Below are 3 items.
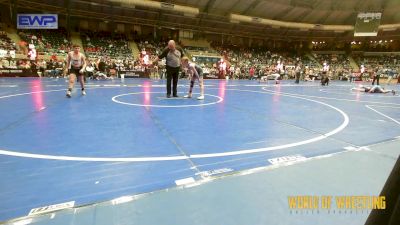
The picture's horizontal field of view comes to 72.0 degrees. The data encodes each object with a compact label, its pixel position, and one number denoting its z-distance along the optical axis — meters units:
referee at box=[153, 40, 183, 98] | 9.17
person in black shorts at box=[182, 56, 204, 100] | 9.26
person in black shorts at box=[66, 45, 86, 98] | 9.12
